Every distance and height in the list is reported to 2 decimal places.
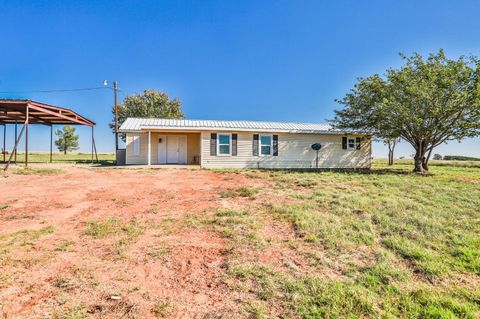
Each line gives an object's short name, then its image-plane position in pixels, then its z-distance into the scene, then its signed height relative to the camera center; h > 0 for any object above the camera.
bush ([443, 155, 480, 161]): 36.72 +0.36
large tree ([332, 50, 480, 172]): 11.18 +2.70
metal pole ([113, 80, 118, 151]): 20.90 +5.86
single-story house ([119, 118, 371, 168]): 14.35 +0.89
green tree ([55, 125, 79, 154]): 46.06 +3.45
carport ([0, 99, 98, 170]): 11.66 +2.43
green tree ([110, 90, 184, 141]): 30.55 +6.38
